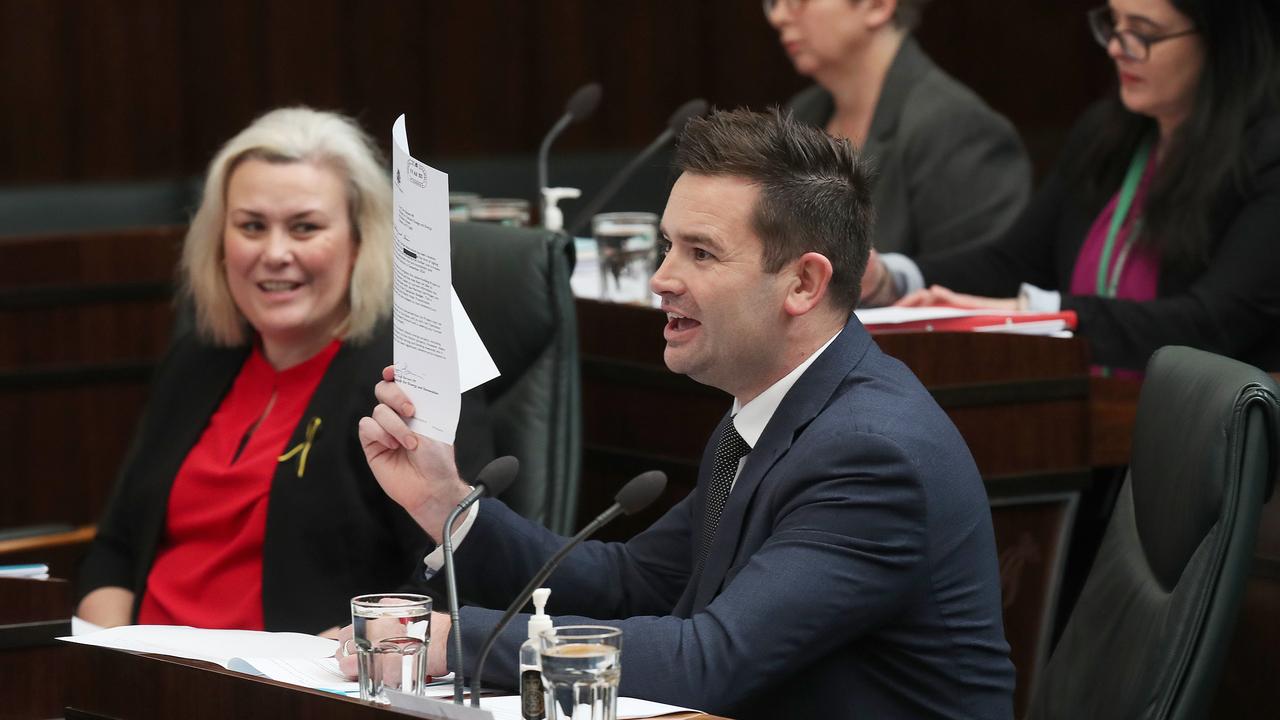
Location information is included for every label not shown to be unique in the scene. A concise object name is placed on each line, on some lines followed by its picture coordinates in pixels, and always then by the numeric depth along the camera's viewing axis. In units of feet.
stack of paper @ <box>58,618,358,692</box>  20.42
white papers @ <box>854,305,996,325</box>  23.22
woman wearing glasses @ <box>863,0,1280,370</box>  23.68
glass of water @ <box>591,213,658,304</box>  24.57
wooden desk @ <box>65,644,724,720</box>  19.88
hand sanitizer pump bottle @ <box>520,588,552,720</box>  19.96
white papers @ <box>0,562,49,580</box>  21.22
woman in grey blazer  26.96
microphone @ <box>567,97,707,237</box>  24.25
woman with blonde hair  22.81
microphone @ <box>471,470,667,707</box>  19.96
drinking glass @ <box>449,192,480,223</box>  25.61
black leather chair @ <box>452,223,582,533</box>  22.98
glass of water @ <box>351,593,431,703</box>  20.16
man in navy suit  20.38
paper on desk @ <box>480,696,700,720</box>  20.03
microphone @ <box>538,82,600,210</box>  24.75
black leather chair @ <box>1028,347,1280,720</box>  20.46
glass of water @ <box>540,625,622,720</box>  19.68
